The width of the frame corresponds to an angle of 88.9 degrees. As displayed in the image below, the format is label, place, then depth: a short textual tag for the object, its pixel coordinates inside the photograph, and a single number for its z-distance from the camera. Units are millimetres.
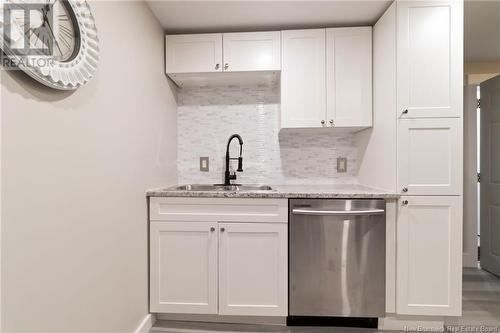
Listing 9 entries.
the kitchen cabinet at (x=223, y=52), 2000
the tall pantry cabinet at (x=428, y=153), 1609
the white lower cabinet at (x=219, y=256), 1717
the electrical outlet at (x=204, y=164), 2379
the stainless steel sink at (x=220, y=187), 2256
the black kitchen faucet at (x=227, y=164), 2181
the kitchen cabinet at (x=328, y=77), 1962
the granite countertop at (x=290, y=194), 1659
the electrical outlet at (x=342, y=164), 2314
